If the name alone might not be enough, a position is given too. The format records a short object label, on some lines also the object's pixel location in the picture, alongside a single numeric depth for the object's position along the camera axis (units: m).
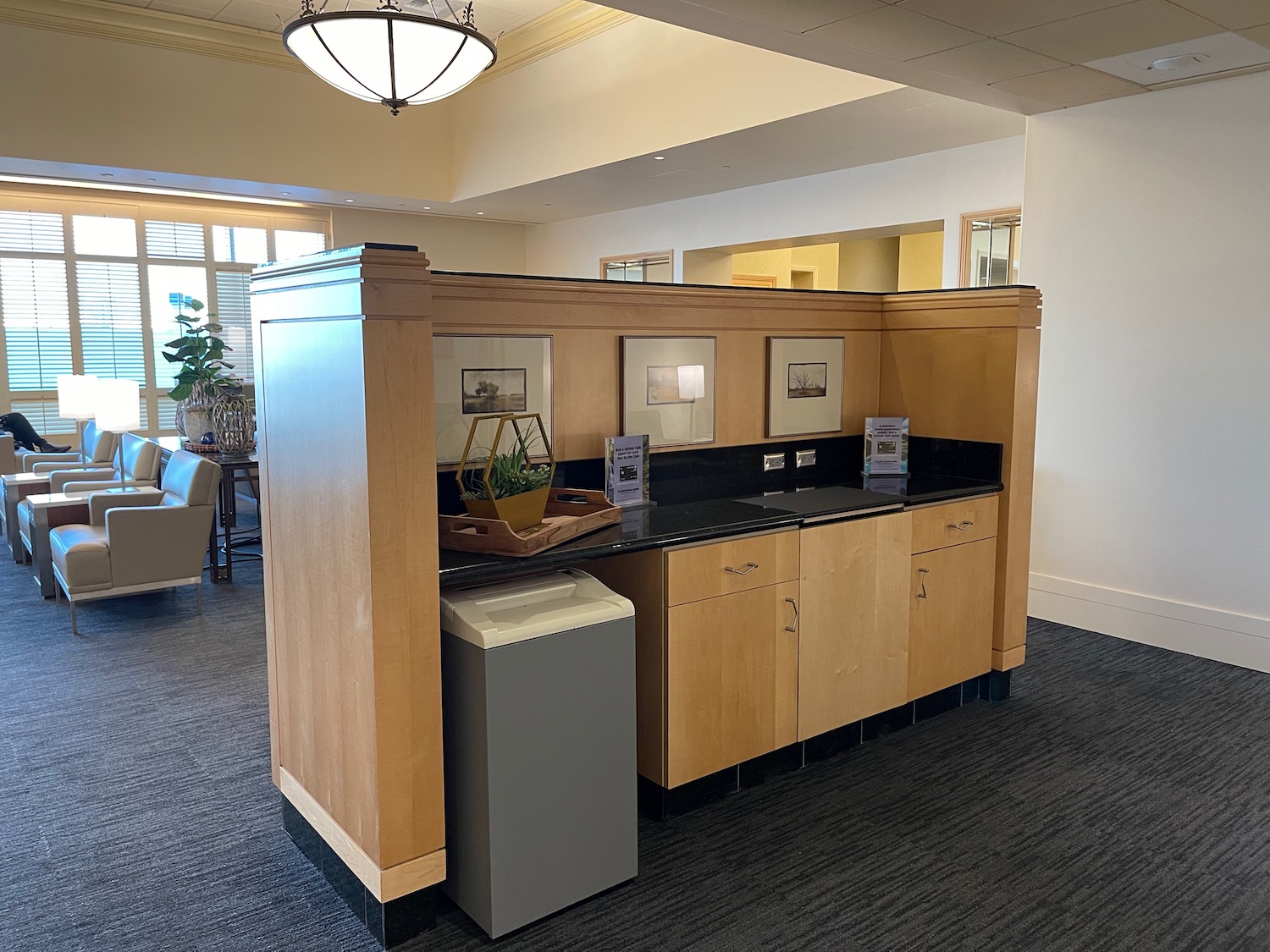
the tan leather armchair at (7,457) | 7.42
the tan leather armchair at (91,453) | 7.46
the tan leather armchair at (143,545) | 4.88
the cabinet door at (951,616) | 3.47
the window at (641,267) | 9.97
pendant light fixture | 4.68
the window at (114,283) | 9.40
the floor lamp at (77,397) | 6.01
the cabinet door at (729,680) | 2.74
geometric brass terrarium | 2.55
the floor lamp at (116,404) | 5.76
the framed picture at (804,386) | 3.73
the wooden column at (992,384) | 3.67
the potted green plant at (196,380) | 6.27
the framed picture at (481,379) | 2.82
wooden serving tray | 2.46
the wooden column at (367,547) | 2.11
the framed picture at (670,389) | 3.30
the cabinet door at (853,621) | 3.09
